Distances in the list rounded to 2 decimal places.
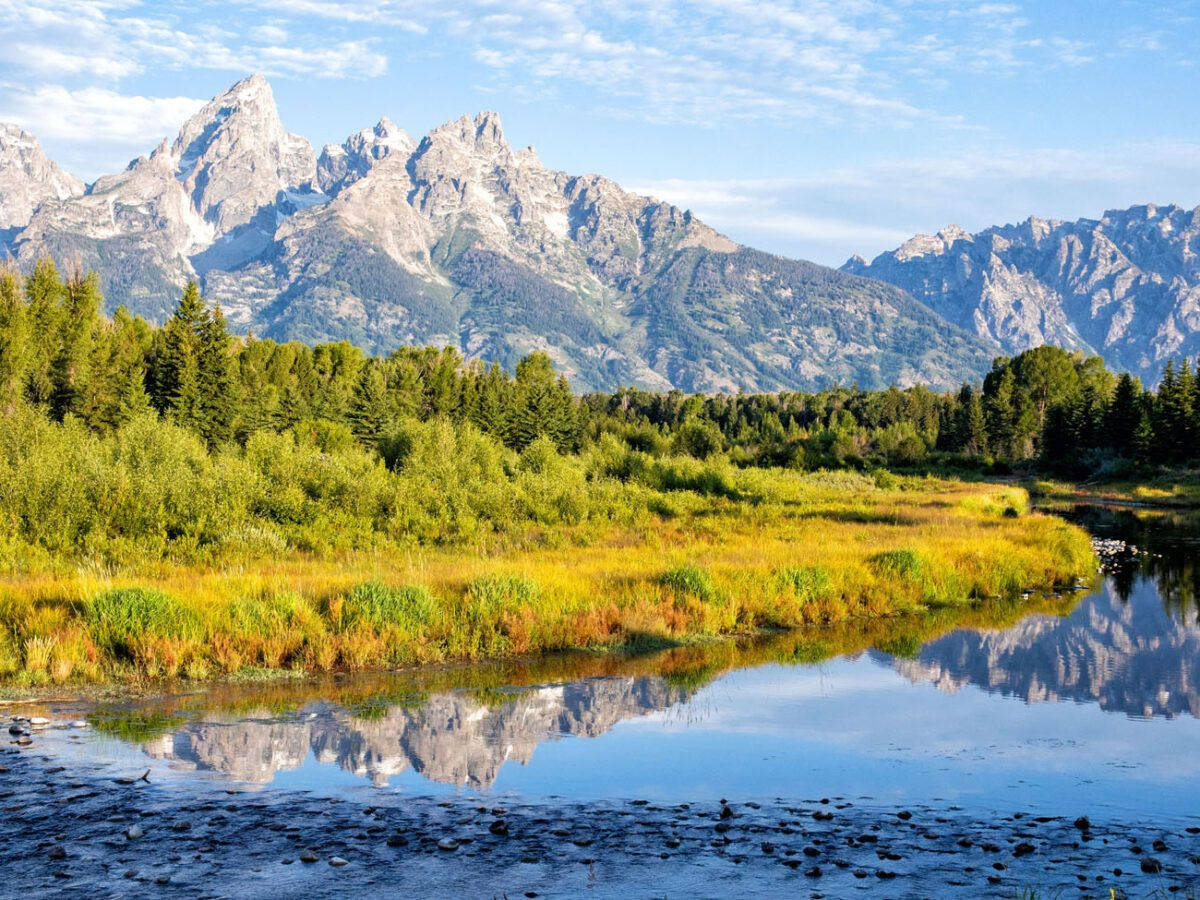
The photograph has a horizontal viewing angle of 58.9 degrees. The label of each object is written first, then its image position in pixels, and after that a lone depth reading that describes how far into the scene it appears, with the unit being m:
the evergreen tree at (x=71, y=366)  70.50
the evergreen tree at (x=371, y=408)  93.69
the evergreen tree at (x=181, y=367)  76.44
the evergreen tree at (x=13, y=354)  63.78
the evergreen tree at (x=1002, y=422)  141.38
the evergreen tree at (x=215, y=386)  77.88
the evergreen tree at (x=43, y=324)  69.31
